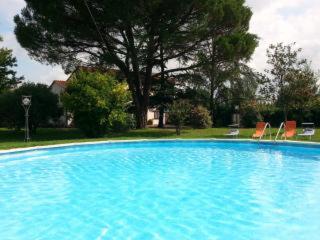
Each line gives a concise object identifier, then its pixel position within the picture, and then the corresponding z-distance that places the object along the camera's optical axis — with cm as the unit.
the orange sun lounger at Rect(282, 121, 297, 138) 1262
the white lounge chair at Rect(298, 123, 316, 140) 1239
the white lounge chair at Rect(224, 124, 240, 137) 1419
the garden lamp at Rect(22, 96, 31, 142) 1305
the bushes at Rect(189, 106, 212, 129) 1855
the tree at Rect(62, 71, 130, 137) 1465
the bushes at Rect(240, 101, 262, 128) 2079
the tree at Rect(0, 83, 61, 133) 1747
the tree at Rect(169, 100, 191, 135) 1590
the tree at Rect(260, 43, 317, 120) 1430
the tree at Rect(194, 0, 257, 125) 1712
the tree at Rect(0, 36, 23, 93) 2767
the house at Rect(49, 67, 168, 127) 1973
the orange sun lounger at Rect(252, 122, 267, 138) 1286
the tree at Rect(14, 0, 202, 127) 1636
